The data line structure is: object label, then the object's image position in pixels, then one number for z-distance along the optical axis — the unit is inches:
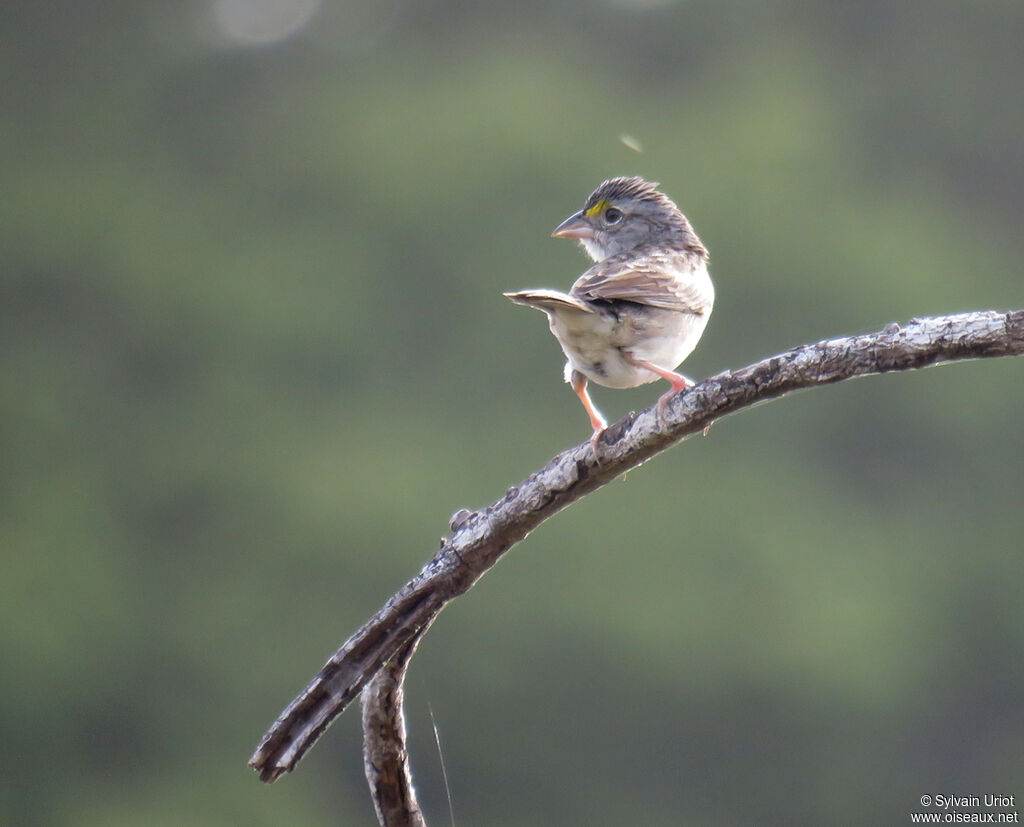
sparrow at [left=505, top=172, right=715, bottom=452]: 349.7
